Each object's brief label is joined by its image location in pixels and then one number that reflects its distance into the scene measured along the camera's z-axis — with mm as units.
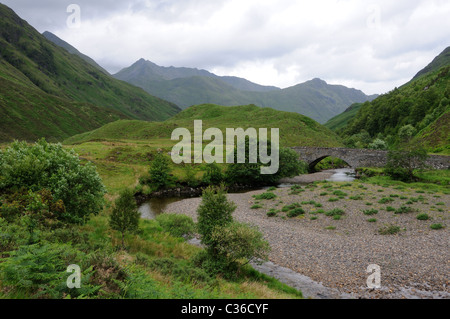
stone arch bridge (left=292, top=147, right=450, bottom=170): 78188
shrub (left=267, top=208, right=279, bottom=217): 40900
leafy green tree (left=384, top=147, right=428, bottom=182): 56656
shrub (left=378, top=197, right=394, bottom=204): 40706
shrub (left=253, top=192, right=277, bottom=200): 50312
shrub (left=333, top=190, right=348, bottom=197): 46375
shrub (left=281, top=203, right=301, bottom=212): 41938
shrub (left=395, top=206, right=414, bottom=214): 35812
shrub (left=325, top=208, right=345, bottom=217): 37469
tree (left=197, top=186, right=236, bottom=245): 22031
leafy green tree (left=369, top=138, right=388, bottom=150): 101312
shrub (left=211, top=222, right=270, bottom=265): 19328
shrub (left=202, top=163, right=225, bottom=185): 65981
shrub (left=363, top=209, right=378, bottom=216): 36469
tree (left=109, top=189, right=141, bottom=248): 24438
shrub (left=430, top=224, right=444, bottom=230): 30438
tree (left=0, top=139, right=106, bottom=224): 22656
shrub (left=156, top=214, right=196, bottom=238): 31578
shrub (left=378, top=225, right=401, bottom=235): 30469
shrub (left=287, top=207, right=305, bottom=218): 39300
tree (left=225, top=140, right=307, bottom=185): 69062
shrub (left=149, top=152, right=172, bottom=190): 61594
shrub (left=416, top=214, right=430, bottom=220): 32969
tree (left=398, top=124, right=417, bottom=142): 103188
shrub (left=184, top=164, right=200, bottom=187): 64875
